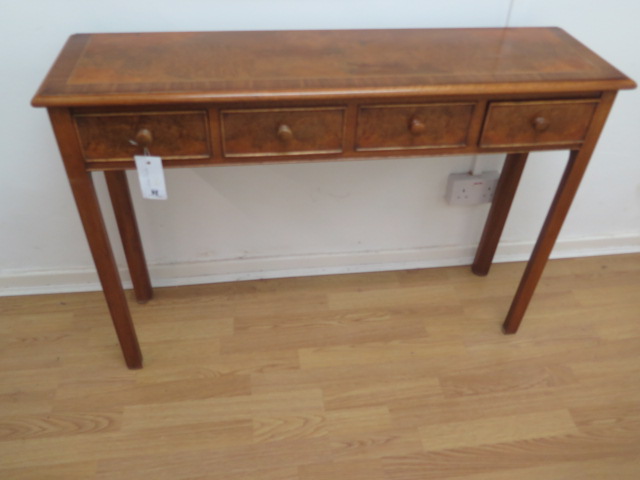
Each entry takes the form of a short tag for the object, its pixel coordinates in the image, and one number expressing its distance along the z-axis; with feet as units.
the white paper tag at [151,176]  3.47
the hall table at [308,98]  3.31
